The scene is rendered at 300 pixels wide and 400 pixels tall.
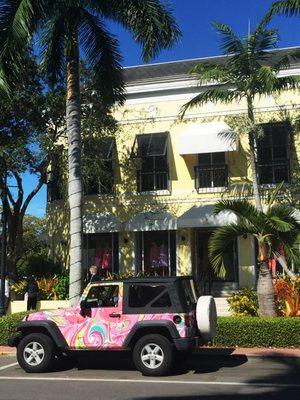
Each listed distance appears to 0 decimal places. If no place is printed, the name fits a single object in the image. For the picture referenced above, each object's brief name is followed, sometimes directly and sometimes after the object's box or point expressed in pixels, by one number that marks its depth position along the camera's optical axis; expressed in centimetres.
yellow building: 2109
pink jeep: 918
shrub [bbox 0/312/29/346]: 1277
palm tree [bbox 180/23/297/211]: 1747
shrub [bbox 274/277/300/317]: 1288
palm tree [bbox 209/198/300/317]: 1226
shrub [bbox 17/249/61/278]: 2194
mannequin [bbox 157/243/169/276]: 2227
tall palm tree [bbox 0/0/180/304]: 1257
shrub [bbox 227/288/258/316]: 1375
